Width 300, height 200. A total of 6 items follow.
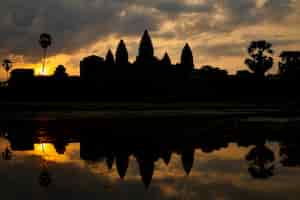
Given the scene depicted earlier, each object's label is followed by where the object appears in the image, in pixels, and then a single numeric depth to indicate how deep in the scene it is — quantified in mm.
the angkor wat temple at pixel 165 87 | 100750
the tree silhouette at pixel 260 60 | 124875
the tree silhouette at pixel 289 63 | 133500
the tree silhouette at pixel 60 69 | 184300
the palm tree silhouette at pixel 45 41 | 119312
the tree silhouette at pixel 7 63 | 172375
